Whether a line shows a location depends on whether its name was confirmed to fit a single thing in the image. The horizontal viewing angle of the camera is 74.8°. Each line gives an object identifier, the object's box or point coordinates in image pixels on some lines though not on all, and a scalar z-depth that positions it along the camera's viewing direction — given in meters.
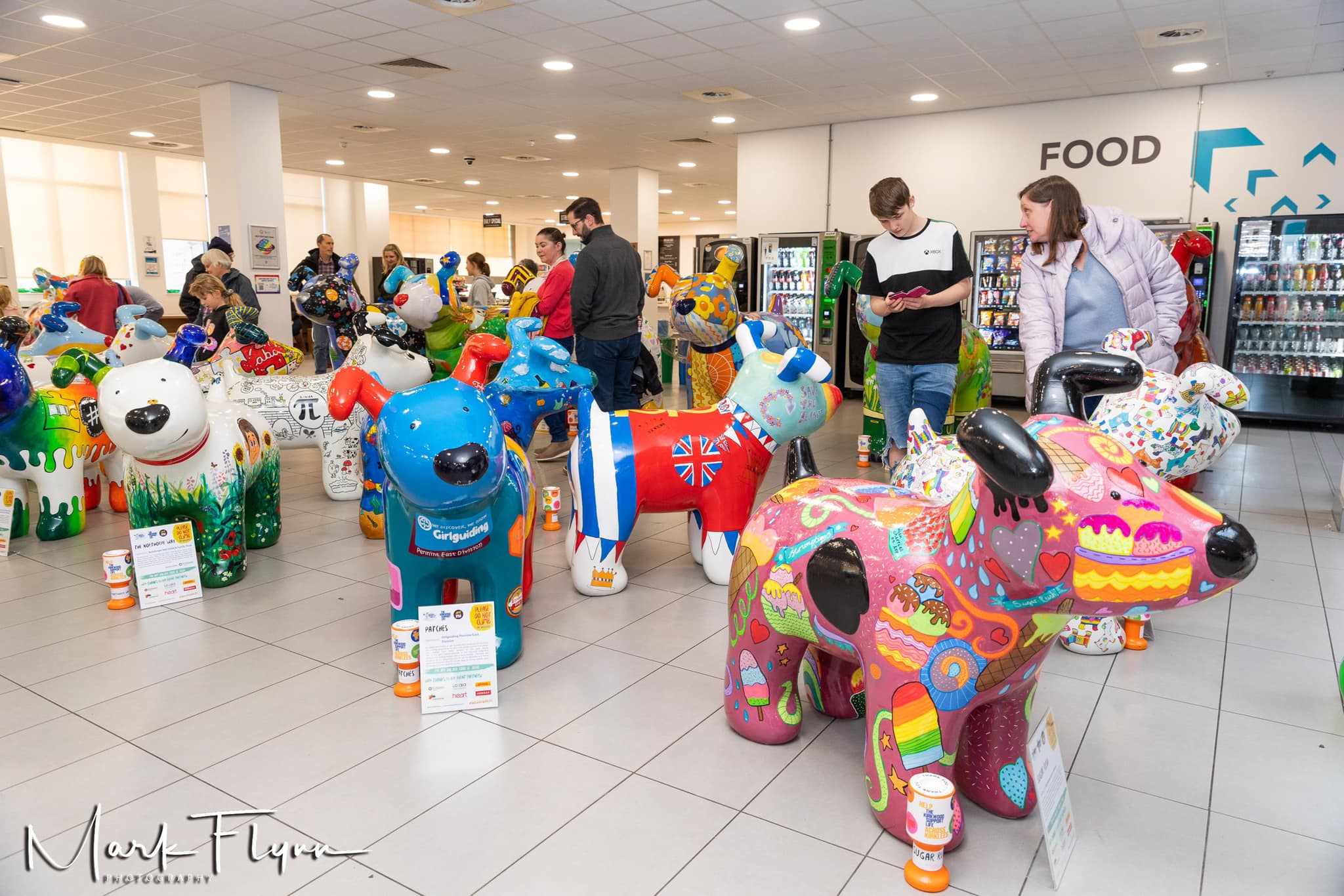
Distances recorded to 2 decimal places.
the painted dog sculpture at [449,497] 2.37
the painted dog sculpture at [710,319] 5.43
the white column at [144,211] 13.25
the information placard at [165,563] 3.33
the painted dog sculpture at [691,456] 3.38
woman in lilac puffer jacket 3.32
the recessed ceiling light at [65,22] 6.12
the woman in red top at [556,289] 5.70
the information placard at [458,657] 2.56
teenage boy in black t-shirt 3.77
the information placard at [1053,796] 1.82
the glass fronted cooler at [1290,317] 7.43
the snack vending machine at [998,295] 8.70
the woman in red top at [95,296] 6.84
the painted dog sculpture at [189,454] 3.14
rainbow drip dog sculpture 3.95
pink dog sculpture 1.58
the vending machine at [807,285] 9.33
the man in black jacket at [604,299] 5.02
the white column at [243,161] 7.86
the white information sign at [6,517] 4.03
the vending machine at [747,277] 9.99
